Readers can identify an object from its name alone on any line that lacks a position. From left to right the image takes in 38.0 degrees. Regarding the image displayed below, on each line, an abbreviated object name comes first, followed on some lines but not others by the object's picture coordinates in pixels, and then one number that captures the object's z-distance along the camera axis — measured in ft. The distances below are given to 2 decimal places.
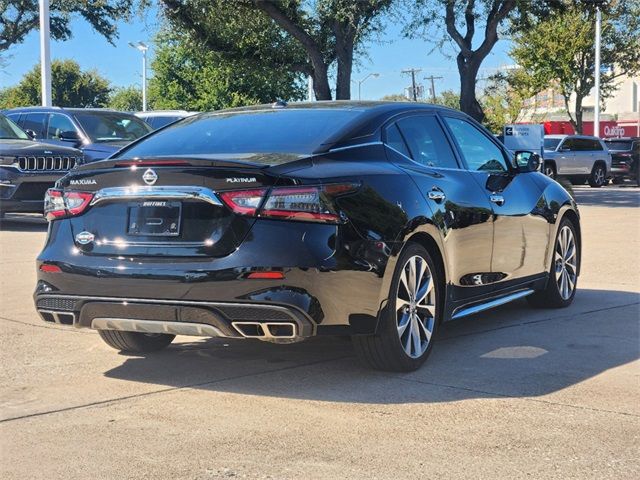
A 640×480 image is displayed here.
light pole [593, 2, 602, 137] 129.80
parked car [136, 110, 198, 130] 80.18
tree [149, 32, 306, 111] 138.92
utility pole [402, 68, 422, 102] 280.06
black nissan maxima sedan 15.30
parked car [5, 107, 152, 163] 49.19
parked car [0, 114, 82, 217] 43.45
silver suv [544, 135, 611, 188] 102.87
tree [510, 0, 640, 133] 142.92
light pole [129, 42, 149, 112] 169.78
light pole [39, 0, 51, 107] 76.89
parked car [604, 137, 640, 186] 107.24
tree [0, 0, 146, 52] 115.96
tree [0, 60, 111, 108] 207.21
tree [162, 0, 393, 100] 73.82
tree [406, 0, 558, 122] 79.30
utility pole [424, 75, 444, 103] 328.21
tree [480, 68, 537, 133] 195.78
